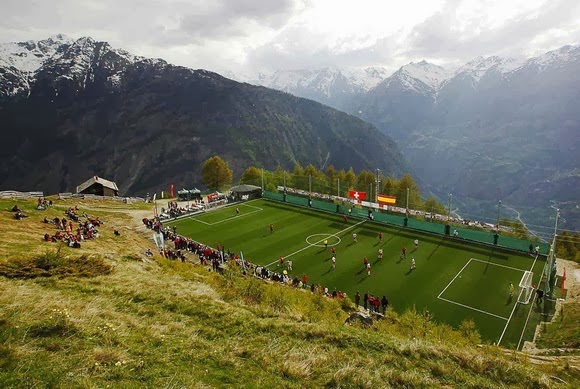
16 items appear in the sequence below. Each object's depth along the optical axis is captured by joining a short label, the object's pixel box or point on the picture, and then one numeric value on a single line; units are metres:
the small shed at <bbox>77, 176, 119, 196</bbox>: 79.19
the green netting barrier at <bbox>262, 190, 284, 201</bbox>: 77.03
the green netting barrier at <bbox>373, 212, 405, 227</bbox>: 59.06
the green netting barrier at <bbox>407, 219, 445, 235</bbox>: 54.84
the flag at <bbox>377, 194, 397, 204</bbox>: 61.72
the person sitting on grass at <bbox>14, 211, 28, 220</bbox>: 43.23
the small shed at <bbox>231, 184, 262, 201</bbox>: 78.13
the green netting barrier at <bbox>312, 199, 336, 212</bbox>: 68.69
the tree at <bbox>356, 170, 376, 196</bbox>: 102.61
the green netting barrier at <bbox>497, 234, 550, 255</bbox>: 46.84
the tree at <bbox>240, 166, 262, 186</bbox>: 104.24
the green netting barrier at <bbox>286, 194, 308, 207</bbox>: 72.88
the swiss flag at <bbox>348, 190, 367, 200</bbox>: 65.50
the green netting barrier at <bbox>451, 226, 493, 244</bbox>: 50.81
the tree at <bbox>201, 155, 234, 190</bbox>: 104.69
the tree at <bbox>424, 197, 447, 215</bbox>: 60.47
